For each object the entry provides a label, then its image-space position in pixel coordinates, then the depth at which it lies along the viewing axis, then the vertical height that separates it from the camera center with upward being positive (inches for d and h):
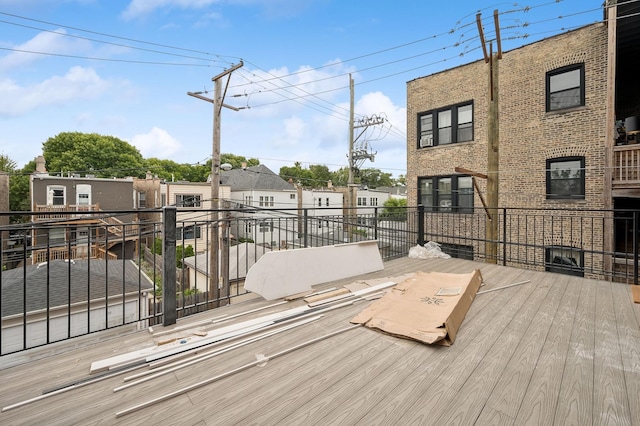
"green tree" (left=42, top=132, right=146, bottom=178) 1341.0 +281.4
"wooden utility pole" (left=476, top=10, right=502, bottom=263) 224.8 +45.1
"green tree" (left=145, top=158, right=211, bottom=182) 1593.3 +235.6
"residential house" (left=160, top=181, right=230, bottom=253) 776.3 +54.3
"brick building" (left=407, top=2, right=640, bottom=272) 275.6 +98.2
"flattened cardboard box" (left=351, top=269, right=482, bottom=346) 87.0 -35.4
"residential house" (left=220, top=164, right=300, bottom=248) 899.4 +73.4
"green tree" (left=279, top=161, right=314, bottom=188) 1959.9 +268.3
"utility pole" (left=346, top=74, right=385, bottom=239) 506.6 +131.5
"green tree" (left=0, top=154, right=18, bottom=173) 956.0 +166.9
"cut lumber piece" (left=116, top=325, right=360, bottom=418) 57.5 -38.8
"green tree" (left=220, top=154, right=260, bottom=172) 1802.9 +336.9
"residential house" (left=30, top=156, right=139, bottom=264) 629.6 +39.0
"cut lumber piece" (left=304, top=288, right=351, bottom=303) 120.6 -36.8
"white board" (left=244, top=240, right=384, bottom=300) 123.6 -27.9
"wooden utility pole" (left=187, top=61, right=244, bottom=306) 313.4 +96.9
